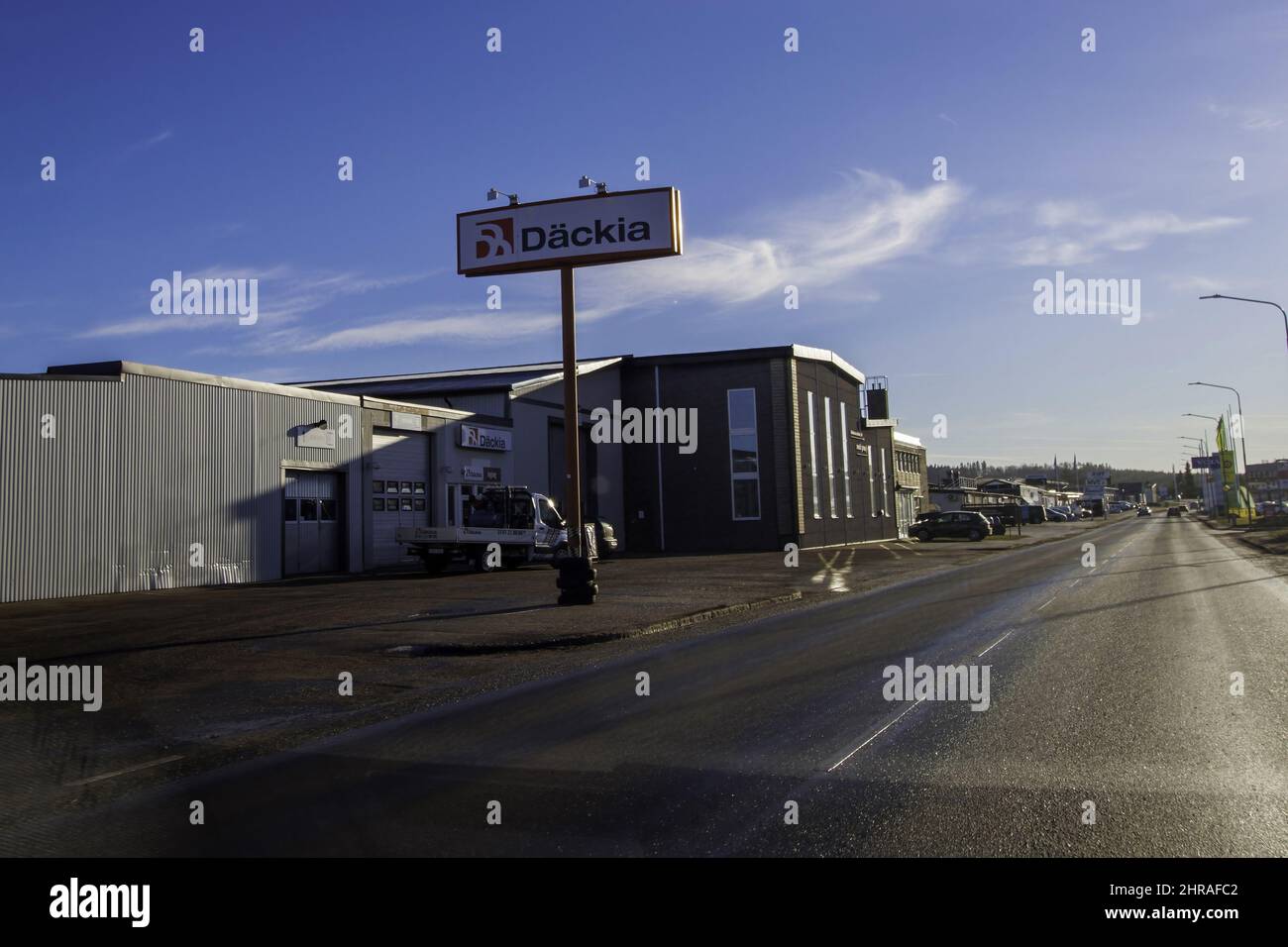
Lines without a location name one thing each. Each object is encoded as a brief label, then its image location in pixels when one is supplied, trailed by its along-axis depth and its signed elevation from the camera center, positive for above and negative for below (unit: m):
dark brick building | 53.50 +2.34
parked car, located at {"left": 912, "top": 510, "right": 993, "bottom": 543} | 60.03 -1.81
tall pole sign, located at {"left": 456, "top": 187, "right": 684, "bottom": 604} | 28.28 +7.93
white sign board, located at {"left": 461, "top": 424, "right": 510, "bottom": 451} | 39.92 +2.99
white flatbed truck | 31.03 -0.81
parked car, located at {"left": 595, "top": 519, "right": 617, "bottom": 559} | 39.00 -1.23
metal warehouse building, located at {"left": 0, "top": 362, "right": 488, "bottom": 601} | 23.27 +1.05
